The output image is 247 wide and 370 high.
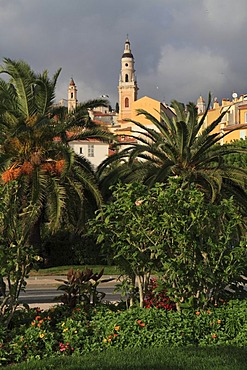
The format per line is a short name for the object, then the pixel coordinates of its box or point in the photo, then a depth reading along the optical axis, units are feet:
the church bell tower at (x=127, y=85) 418.72
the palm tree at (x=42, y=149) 65.05
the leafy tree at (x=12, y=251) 22.94
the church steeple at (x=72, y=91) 517.96
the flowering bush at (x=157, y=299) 26.16
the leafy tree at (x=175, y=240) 24.77
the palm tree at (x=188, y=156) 64.34
